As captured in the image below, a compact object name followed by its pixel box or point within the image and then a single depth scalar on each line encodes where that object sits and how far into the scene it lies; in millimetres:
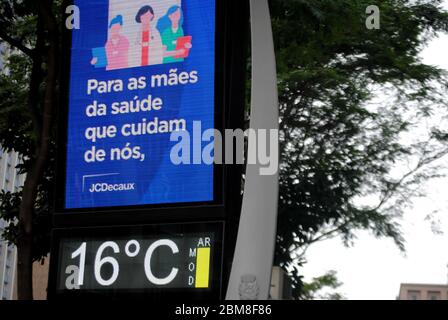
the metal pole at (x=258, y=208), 6664
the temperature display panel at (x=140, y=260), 8070
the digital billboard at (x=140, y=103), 8531
